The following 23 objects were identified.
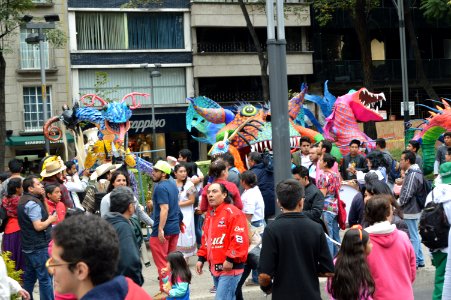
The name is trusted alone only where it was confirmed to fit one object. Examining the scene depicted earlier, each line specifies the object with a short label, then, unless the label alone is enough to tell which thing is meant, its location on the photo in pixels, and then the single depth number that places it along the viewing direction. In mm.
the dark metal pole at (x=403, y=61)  29953
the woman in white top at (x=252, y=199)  10820
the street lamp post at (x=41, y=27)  19922
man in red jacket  8320
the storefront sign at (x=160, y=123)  37719
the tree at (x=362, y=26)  32562
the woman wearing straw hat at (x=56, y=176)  10976
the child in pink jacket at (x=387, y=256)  6684
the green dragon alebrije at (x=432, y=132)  20625
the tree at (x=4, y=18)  26953
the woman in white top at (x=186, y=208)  12297
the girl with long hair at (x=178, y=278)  8336
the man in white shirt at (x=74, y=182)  12453
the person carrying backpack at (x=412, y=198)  11695
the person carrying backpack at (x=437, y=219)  7883
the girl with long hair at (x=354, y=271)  6430
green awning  35219
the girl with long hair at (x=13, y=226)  10258
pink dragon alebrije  21280
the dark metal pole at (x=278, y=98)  10500
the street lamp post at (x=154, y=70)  30016
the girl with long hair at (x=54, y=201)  10141
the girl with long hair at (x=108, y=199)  8148
